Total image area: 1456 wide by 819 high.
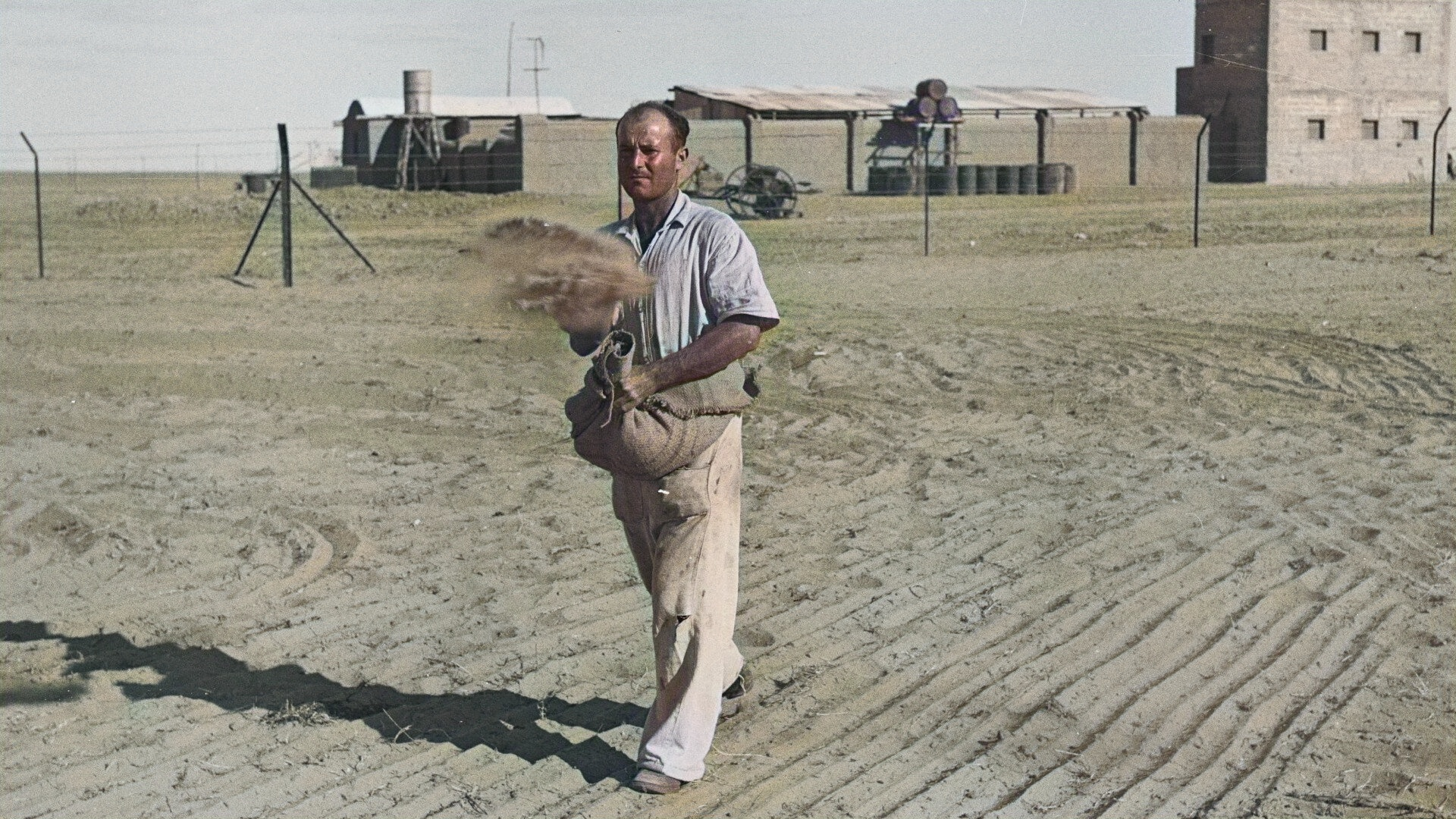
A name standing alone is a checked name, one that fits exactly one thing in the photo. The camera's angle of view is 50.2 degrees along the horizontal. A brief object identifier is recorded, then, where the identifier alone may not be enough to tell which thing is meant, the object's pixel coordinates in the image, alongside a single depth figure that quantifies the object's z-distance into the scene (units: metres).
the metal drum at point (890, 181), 32.38
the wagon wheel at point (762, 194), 24.70
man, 3.82
